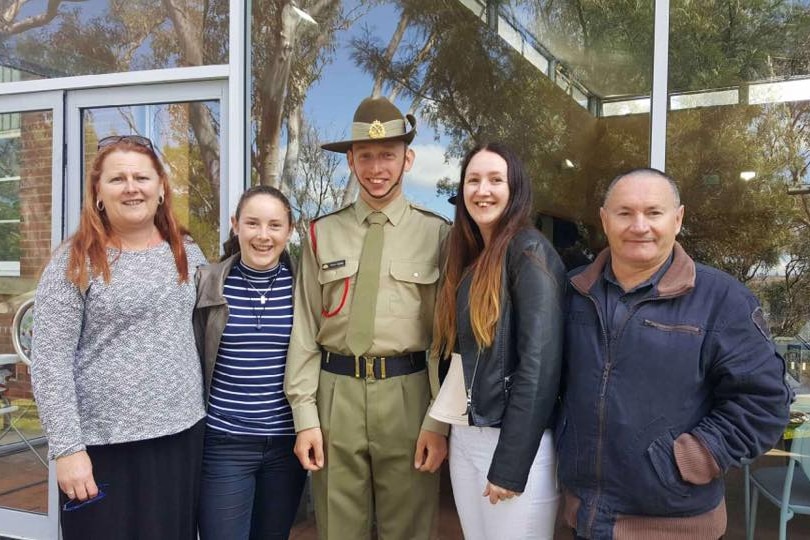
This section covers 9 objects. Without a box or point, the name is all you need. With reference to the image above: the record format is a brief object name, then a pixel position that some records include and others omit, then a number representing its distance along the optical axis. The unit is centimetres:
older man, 136
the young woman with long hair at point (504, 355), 153
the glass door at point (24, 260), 299
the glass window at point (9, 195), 309
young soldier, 188
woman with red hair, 162
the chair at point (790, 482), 238
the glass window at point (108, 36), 292
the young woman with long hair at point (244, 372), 187
